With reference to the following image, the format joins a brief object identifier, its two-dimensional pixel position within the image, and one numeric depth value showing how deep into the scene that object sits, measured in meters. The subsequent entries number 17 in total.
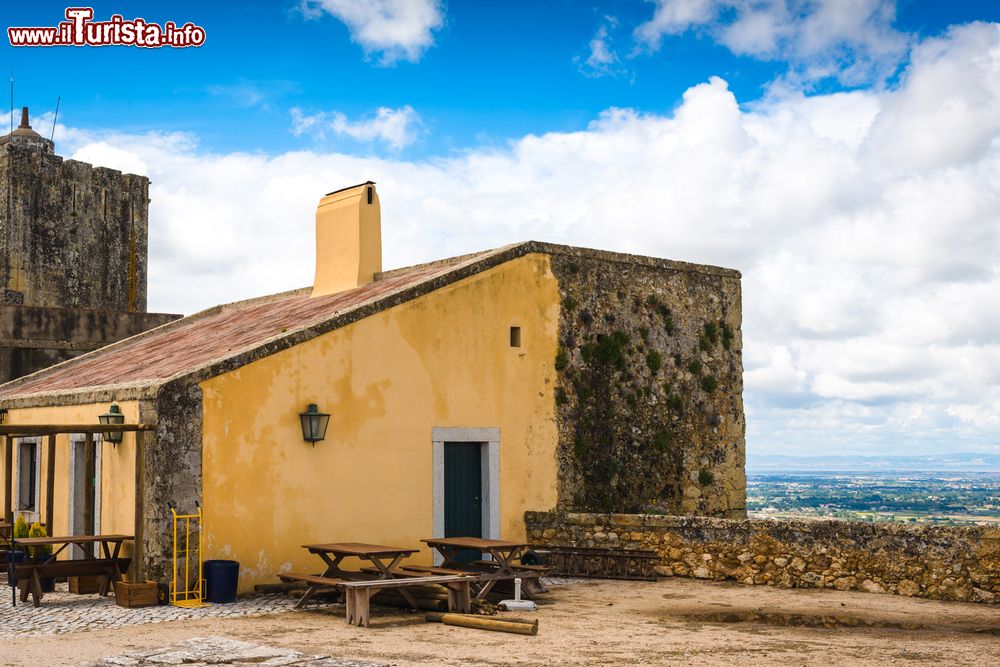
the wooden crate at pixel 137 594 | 12.68
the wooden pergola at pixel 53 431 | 12.67
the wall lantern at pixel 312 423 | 14.14
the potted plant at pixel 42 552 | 14.13
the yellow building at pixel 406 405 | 13.56
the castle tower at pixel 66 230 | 31.38
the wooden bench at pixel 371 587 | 11.62
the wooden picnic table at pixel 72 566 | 12.79
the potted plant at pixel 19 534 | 12.73
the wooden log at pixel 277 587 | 13.73
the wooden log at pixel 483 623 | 10.95
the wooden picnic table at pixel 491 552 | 13.05
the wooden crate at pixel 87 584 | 13.86
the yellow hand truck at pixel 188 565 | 12.98
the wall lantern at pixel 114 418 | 13.69
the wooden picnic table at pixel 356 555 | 12.50
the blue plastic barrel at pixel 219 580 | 12.98
